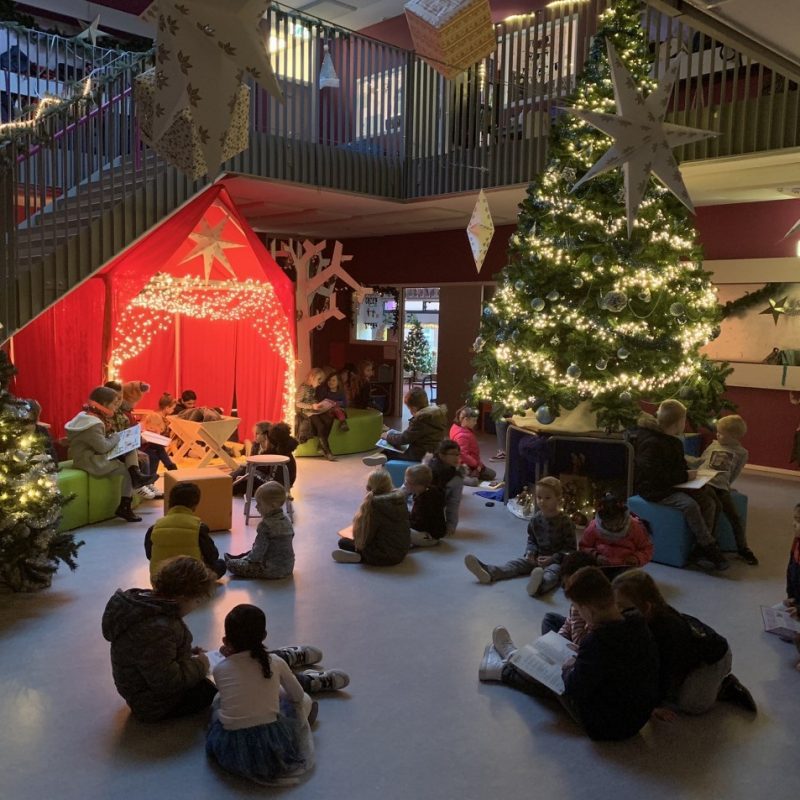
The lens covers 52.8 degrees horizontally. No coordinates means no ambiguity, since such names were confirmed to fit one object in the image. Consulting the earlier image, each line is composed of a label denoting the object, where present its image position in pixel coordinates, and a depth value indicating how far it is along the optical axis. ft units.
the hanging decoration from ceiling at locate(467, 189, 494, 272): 27.09
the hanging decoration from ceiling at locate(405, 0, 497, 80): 14.29
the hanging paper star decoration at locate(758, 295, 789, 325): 32.40
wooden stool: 23.94
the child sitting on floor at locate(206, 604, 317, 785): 10.52
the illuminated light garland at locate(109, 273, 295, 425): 28.66
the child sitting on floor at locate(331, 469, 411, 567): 19.53
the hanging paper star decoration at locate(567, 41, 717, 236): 16.84
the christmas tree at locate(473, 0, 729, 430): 23.59
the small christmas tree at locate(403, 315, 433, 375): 55.83
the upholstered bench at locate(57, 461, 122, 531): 21.79
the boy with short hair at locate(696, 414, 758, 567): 20.89
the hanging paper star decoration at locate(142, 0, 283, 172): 11.23
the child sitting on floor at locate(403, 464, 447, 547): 21.39
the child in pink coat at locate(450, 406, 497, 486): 27.76
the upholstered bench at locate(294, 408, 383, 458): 33.50
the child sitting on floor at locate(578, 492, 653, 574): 17.03
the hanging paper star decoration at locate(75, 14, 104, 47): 30.18
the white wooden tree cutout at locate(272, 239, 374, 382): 37.09
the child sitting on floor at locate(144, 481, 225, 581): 16.34
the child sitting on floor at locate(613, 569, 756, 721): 12.26
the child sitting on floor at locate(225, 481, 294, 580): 18.26
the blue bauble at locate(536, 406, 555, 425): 23.94
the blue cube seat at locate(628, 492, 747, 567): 20.11
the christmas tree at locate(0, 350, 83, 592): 16.31
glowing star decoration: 29.48
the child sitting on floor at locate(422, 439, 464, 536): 22.40
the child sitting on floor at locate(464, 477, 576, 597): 18.51
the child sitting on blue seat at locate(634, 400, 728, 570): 20.07
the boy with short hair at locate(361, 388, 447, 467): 26.58
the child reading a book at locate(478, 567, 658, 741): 11.39
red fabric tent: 26.78
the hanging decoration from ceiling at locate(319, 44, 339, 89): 30.22
